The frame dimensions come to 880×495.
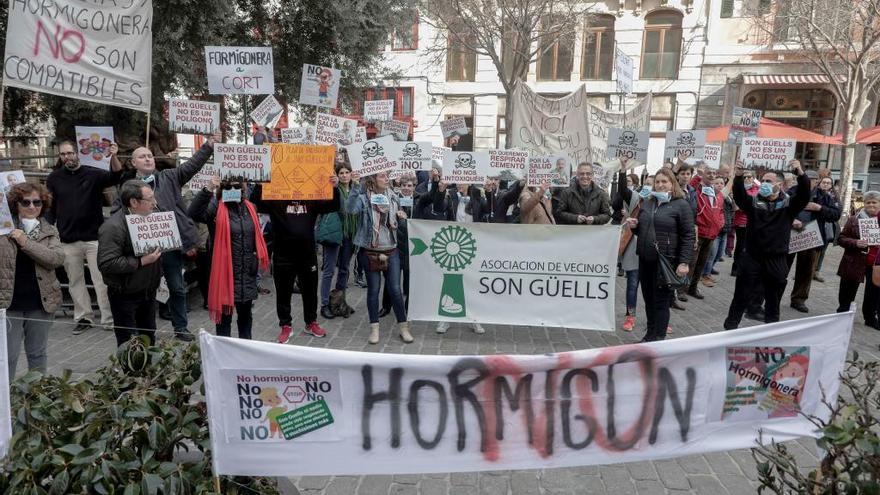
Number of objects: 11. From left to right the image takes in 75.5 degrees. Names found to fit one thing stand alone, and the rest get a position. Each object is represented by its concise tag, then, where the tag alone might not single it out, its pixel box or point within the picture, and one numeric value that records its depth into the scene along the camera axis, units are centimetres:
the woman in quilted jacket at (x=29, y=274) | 405
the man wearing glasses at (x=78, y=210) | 603
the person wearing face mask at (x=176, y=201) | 528
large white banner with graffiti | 243
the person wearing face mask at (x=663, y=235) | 567
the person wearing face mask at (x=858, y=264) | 680
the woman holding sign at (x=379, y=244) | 584
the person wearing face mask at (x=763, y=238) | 631
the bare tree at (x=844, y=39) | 1582
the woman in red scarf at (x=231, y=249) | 505
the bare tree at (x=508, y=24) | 1820
